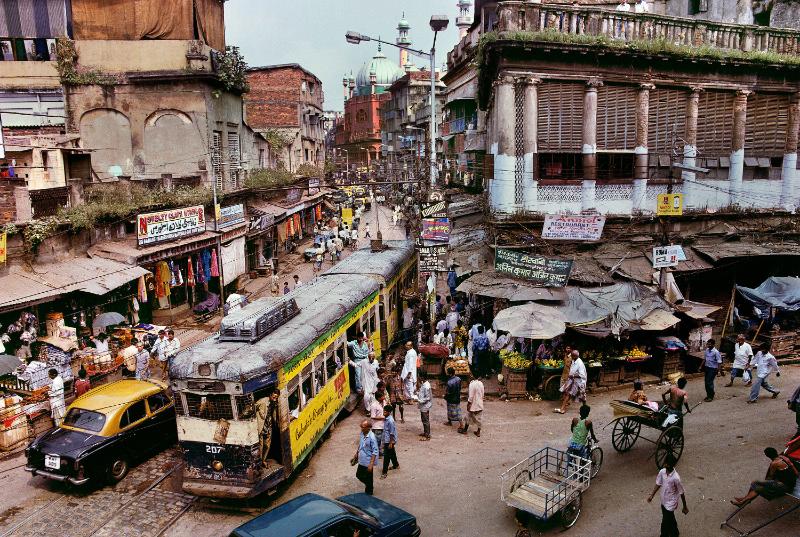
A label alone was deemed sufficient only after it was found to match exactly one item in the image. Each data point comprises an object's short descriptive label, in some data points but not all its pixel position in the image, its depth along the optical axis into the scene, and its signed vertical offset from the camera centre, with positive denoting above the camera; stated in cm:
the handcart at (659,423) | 1110 -465
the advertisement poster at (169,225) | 2064 -169
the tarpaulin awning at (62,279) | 1538 -272
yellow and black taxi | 1145 -499
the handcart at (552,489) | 934 -503
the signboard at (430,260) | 1870 -268
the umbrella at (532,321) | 1545 -389
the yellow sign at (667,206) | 1839 -120
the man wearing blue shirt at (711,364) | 1534 -495
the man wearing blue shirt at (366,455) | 1098 -499
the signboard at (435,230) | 1895 -180
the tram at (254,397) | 1034 -393
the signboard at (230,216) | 2567 -173
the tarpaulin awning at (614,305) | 1628 -376
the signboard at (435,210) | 1939 -122
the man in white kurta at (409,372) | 1536 -505
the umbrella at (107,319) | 1722 -393
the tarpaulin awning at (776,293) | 1880 -405
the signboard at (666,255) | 1725 -250
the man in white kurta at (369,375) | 1505 -494
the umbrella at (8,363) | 1331 -398
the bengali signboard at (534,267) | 1747 -285
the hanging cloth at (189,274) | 2346 -369
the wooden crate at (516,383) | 1605 -554
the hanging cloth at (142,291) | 1963 -361
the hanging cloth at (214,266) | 2489 -361
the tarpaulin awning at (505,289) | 1714 -345
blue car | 796 -460
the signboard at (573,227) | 1903 -182
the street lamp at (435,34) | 2263 +504
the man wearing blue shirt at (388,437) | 1203 -515
